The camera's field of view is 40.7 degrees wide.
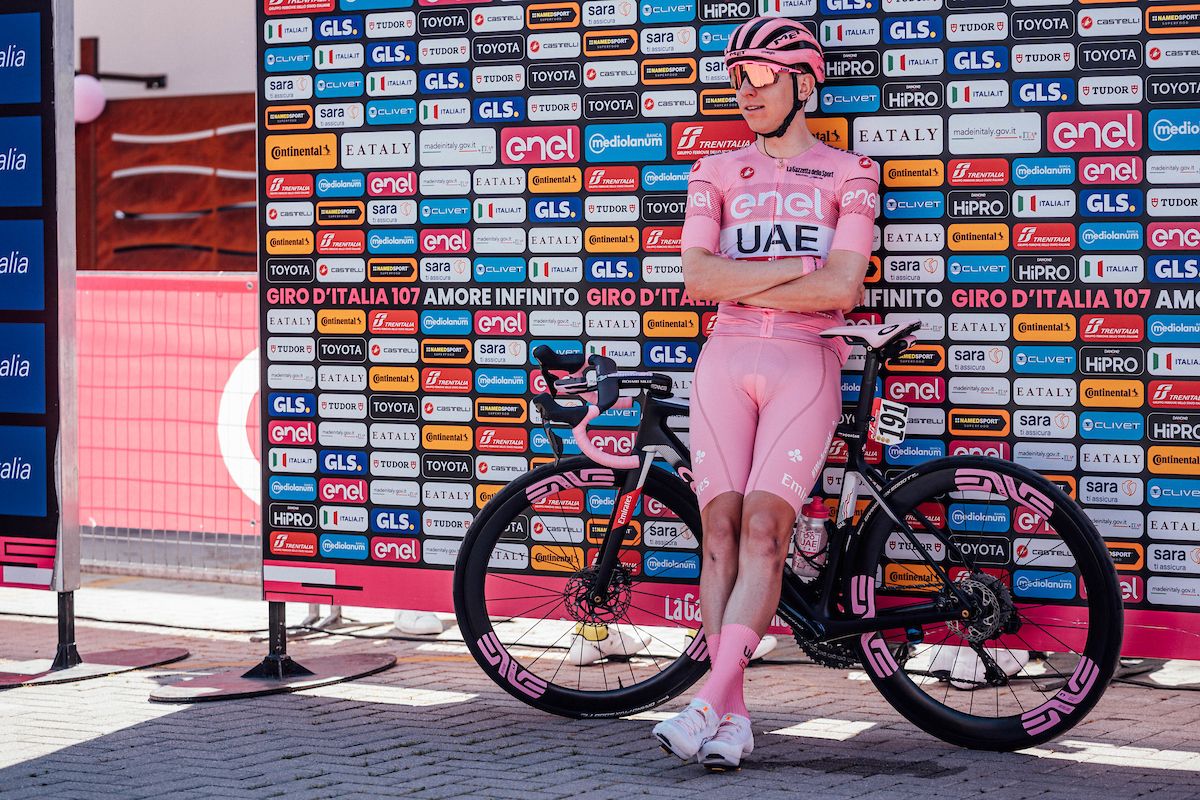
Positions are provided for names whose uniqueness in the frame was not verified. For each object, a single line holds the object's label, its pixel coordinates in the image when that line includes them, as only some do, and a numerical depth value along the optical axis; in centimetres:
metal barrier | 852
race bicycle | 536
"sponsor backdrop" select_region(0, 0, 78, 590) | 674
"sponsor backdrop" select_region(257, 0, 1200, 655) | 556
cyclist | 535
